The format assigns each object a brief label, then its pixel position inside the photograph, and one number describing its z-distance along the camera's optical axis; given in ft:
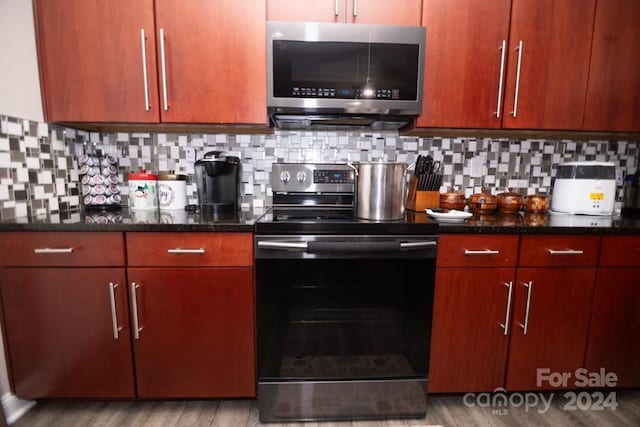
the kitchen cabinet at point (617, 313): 4.10
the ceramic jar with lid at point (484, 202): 5.17
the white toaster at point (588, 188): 4.90
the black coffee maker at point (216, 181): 4.63
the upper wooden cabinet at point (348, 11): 4.25
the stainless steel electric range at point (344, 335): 3.99
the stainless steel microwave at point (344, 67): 4.17
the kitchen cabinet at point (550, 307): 4.03
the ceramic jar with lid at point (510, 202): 5.26
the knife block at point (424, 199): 4.98
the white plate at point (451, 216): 4.24
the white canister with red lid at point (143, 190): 4.78
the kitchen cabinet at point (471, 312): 3.98
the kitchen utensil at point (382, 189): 3.98
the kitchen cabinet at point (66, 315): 3.73
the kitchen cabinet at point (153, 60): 4.19
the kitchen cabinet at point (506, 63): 4.39
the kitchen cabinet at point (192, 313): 3.77
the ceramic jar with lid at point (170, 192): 4.92
